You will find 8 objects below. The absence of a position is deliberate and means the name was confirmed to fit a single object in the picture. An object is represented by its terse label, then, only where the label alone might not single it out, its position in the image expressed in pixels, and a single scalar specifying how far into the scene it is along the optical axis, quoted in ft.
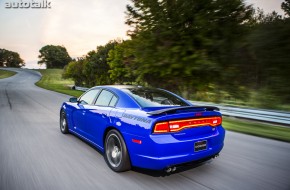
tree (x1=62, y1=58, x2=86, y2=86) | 132.36
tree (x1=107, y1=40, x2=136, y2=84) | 92.64
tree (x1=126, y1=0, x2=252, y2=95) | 40.19
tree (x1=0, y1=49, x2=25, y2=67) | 451.94
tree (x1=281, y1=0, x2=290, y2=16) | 39.68
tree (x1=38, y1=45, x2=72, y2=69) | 448.24
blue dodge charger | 11.56
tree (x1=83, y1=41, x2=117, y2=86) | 106.83
